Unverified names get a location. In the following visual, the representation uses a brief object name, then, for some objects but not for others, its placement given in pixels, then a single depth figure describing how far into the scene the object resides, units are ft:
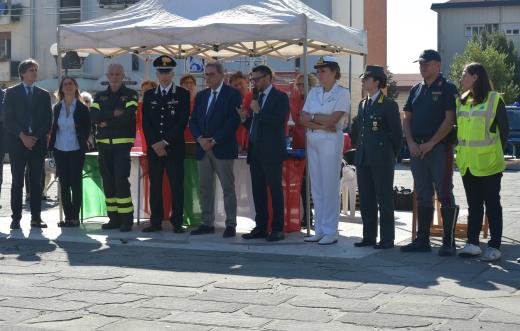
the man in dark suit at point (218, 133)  36.37
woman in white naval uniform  34.58
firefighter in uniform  37.96
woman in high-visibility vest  30.81
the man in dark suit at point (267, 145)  35.04
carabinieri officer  37.22
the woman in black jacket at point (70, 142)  39.29
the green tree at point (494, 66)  185.98
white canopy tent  35.88
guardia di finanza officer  33.32
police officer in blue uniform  31.96
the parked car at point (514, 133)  97.81
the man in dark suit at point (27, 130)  38.88
